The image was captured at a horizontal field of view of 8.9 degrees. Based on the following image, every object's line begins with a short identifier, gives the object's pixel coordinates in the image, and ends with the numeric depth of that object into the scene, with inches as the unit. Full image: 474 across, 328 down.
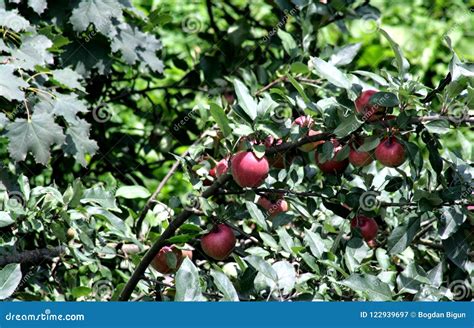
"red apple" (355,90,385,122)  220.8
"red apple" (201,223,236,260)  225.2
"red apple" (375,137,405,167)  221.7
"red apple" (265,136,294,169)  225.3
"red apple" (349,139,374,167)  223.6
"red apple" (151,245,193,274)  226.1
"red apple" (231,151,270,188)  220.6
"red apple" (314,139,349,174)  227.8
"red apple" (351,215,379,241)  229.9
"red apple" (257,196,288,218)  232.3
